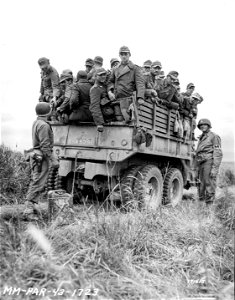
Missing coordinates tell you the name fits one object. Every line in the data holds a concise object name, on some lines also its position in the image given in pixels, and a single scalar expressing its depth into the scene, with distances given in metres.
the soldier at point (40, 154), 5.55
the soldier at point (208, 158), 8.19
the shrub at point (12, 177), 7.64
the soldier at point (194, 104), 9.40
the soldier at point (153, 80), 7.50
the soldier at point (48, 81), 7.88
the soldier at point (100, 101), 6.84
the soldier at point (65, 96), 7.18
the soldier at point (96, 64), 8.06
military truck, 6.82
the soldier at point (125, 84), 6.96
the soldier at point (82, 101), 7.17
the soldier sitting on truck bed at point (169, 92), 8.38
